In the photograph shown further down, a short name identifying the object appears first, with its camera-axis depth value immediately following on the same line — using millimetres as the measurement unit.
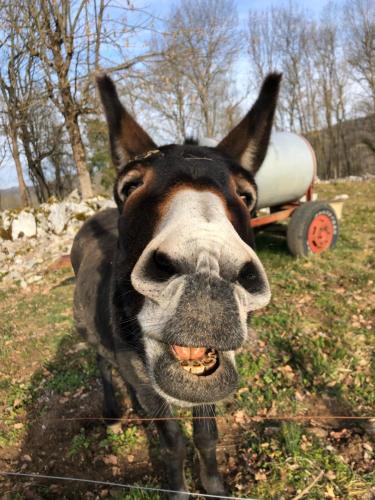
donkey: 1207
